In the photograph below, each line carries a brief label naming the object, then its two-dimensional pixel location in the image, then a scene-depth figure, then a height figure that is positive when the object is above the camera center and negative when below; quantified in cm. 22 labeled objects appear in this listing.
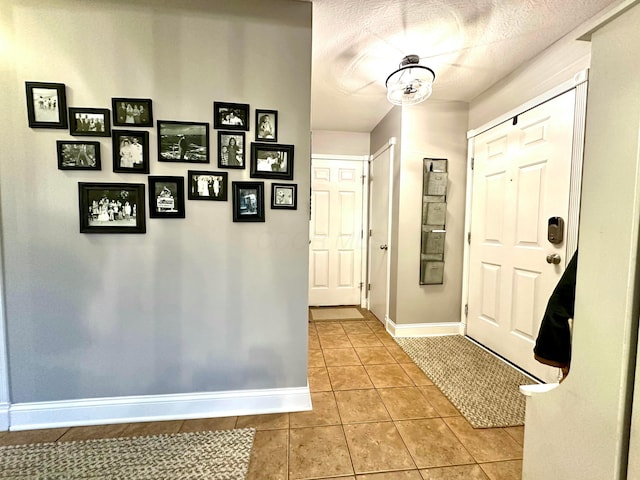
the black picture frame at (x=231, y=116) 144 +58
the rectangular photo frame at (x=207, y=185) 145 +20
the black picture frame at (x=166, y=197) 142 +13
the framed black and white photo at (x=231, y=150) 146 +40
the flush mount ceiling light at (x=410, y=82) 186 +103
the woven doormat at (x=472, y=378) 155 -108
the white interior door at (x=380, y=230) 287 -7
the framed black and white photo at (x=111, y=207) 139 +7
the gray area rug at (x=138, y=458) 115 -109
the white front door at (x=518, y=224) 174 +2
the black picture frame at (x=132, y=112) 138 +57
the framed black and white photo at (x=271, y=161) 148 +35
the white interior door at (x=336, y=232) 344 -11
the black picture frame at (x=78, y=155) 136 +34
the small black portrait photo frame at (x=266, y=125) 147 +54
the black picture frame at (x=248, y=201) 147 +12
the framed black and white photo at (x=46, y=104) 133 +58
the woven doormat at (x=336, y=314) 317 -110
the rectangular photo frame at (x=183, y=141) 142 +43
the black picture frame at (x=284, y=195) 150 +16
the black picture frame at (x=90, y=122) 136 +51
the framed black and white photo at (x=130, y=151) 139 +37
